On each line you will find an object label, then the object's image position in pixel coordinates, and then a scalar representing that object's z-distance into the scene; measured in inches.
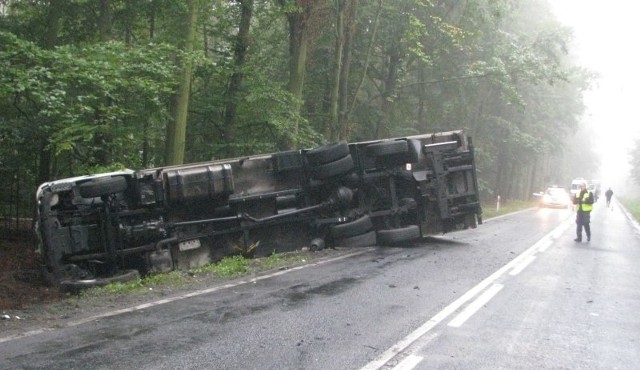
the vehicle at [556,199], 1497.3
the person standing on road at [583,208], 627.8
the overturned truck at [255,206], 315.6
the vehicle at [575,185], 1838.6
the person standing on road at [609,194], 1908.7
